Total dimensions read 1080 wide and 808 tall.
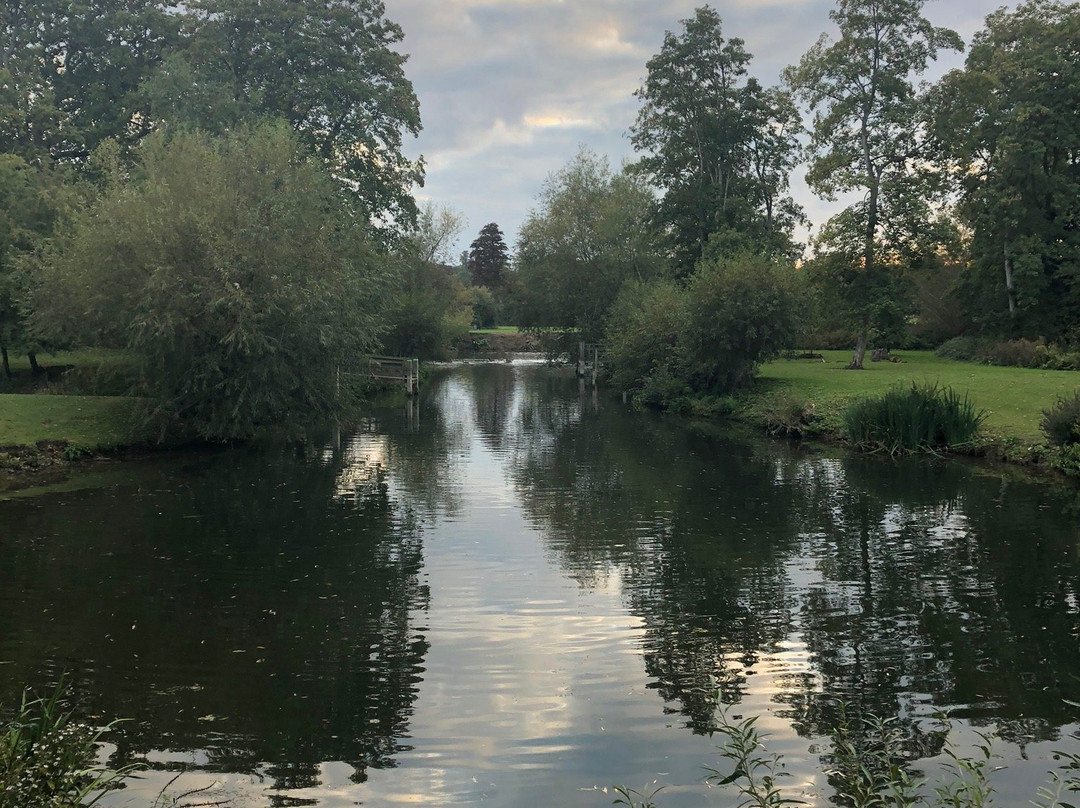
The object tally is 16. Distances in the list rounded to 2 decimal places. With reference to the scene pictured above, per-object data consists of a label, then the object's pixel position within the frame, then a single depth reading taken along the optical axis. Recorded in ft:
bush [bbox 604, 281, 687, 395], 132.26
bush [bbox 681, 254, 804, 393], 115.65
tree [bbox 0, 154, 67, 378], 103.76
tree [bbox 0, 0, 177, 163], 139.23
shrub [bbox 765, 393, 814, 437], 95.04
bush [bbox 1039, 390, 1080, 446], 66.23
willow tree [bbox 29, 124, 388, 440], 74.95
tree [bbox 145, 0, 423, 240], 124.98
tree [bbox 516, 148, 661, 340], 197.57
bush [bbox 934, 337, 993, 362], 151.80
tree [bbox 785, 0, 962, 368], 134.72
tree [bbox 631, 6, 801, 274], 157.58
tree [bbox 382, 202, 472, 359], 168.04
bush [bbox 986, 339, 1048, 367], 134.92
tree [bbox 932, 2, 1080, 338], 144.97
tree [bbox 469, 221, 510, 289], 433.89
